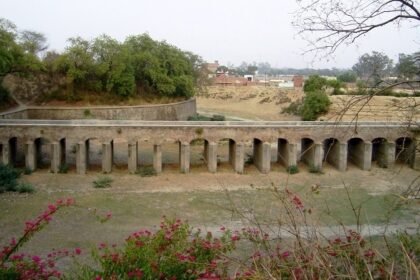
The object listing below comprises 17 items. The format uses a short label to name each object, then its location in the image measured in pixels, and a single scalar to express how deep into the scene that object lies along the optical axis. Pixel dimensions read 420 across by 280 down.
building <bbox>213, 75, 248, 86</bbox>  80.49
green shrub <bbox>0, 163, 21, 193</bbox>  21.12
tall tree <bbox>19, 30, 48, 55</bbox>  34.68
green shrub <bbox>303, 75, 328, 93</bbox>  49.16
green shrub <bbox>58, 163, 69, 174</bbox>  24.42
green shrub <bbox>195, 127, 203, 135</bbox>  24.81
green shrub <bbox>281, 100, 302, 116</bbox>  50.00
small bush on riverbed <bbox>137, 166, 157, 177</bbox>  24.36
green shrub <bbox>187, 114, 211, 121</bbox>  40.91
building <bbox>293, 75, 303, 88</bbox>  75.28
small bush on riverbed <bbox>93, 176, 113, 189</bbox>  22.20
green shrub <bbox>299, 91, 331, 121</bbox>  40.31
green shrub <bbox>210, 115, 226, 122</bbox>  44.59
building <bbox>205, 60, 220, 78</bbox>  118.51
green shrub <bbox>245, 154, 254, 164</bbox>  27.67
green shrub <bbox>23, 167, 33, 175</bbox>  23.91
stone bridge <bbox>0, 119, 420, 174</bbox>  24.39
